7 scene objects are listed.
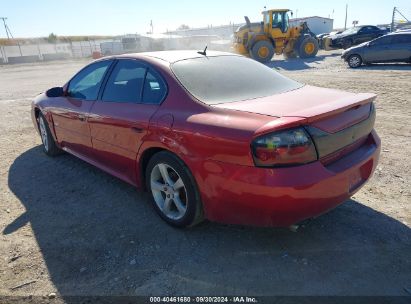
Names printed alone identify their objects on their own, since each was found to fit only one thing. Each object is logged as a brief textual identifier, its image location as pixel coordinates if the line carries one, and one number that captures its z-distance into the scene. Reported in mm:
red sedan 2295
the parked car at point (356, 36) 22359
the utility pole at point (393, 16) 32188
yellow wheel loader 19188
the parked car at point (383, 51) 14148
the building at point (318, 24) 55312
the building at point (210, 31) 64575
